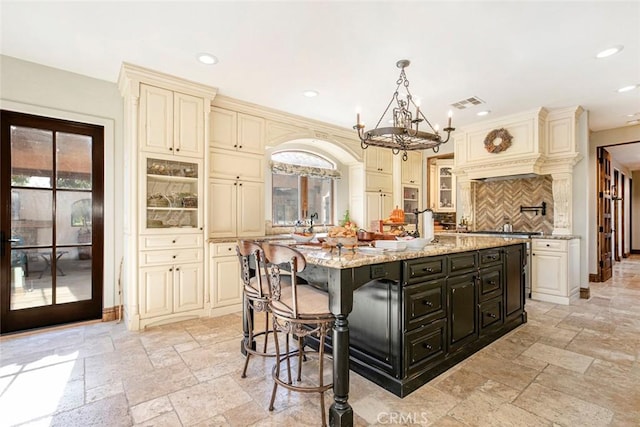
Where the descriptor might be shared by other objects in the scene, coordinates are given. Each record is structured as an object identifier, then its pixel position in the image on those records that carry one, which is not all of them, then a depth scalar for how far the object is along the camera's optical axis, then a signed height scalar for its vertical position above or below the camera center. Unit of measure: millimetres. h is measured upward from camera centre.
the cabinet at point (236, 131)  3928 +1111
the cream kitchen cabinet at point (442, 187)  6762 +605
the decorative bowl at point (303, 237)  2648 -186
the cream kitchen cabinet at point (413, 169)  6293 +938
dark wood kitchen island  1740 -675
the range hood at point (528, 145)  4406 +1023
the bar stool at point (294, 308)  1762 -556
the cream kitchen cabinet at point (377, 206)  5695 +171
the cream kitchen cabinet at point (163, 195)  3236 +229
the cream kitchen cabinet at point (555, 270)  4176 -767
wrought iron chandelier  2588 +689
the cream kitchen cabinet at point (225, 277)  3727 -757
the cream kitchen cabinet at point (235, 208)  3930 +96
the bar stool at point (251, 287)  2049 -522
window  5156 +505
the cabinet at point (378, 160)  5738 +1042
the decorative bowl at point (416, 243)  2271 -207
